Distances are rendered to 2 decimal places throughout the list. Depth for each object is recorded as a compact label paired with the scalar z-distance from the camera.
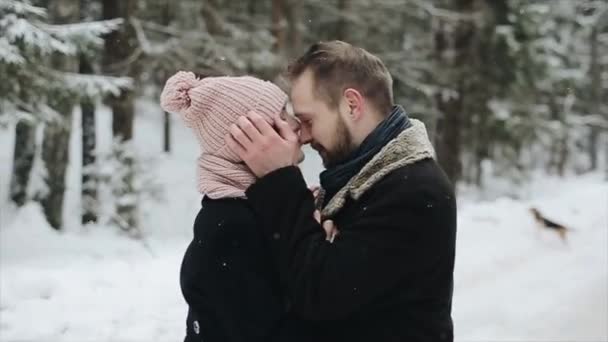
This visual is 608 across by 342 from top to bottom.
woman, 2.27
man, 2.22
